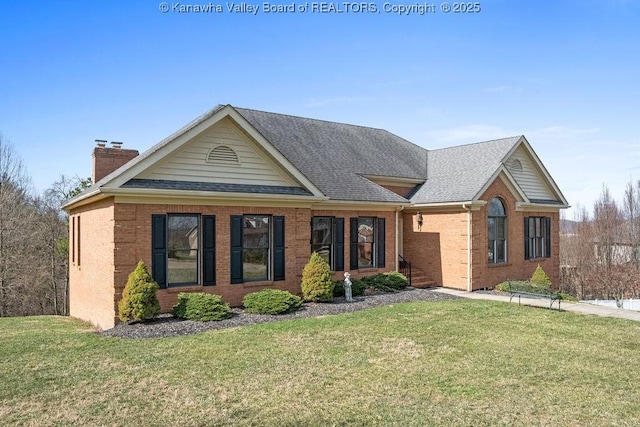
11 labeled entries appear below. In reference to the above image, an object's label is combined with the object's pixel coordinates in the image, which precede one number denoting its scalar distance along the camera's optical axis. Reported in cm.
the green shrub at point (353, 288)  1673
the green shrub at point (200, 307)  1252
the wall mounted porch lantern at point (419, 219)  2158
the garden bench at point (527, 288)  1793
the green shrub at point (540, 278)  2122
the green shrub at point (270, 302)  1359
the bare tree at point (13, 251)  2784
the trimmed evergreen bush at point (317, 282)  1528
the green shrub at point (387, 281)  1788
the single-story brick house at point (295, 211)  1324
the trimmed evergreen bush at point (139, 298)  1198
